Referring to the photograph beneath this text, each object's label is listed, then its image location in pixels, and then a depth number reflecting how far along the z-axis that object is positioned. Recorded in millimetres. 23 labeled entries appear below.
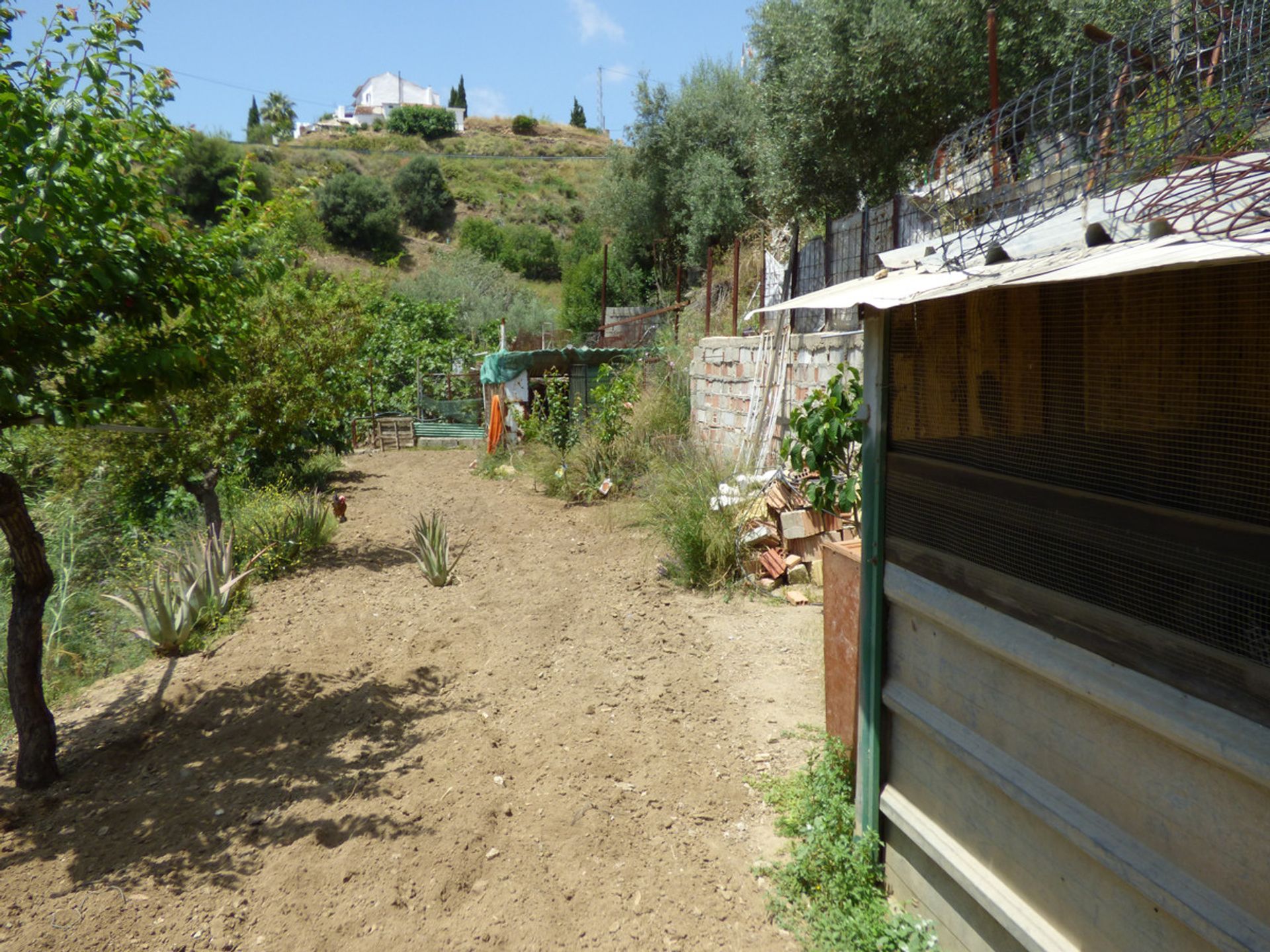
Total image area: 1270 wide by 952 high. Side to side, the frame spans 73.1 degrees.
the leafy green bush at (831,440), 5312
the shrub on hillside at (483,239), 38562
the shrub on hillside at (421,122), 60156
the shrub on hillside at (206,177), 34469
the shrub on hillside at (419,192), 42938
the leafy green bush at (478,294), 27766
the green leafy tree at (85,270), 3430
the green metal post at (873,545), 2994
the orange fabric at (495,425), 15648
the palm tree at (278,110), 64312
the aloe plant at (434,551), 7320
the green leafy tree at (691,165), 17594
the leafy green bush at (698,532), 6891
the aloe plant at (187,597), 6160
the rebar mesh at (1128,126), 1916
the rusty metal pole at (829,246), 8894
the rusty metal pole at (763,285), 9406
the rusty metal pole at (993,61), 4336
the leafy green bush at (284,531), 8141
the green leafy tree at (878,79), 10477
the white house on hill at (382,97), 80750
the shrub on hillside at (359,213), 38406
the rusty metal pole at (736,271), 9210
